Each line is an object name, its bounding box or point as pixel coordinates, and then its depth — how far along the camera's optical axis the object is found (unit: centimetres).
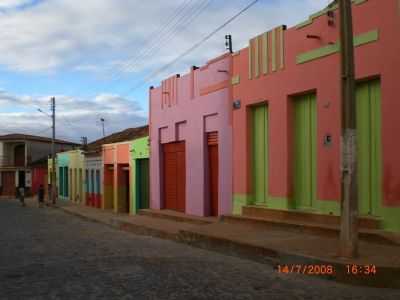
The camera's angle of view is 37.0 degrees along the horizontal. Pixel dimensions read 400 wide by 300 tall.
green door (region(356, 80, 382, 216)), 1109
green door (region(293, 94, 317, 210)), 1318
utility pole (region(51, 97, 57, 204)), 4225
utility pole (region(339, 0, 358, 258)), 872
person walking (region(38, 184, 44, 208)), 4044
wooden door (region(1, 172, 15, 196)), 6306
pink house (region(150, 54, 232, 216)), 1716
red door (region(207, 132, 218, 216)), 1808
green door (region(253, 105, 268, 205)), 1521
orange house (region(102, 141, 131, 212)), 3095
